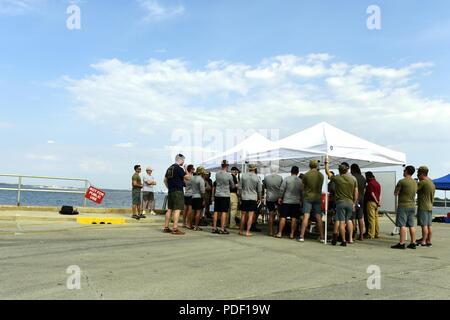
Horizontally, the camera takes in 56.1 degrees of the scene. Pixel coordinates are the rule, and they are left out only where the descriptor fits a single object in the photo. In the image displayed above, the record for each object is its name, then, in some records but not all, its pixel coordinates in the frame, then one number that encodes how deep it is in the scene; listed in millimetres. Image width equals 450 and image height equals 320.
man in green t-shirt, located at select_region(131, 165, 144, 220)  13461
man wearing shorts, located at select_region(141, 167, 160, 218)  14695
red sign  14624
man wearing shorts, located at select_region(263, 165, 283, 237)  11016
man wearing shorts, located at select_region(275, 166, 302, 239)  10352
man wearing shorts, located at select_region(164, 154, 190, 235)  10109
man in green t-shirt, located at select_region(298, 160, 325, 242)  9888
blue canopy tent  21797
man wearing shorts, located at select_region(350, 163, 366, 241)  10641
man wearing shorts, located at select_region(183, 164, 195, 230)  11672
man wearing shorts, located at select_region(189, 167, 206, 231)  11266
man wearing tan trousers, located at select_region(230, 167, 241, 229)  12750
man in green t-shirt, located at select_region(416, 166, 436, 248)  9641
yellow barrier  12750
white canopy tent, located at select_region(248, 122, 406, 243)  10289
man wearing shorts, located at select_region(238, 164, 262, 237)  10602
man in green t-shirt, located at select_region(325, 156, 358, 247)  9453
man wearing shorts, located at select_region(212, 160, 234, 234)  10711
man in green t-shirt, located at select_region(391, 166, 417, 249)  9273
